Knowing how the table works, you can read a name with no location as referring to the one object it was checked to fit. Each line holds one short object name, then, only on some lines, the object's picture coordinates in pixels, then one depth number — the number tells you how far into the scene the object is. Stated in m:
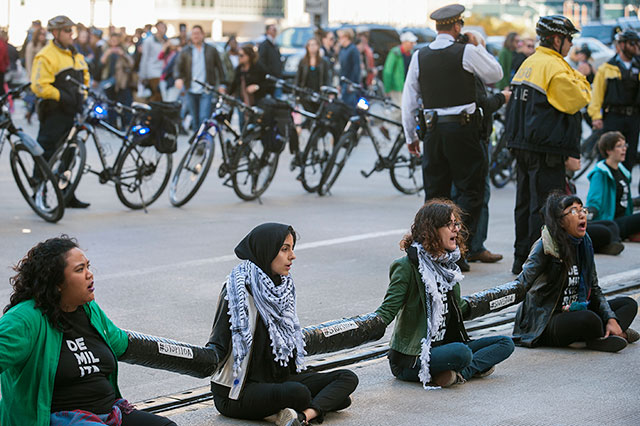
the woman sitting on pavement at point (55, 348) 4.33
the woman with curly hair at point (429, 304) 5.84
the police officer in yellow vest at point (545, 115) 8.70
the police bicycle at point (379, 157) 13.39
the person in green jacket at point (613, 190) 10.39
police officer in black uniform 8.98
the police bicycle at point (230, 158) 12.47
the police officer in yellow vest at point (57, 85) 11.71
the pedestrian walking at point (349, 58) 22.27
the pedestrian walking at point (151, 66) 23.25
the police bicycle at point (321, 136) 13.69
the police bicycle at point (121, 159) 11.55
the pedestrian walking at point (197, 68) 19.98
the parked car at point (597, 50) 30.00
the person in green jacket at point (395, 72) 22.16
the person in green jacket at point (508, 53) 20.42
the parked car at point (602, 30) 35.49
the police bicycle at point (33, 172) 10.95
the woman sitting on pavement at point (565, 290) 6.61
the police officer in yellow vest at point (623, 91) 12.88
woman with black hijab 5.15
